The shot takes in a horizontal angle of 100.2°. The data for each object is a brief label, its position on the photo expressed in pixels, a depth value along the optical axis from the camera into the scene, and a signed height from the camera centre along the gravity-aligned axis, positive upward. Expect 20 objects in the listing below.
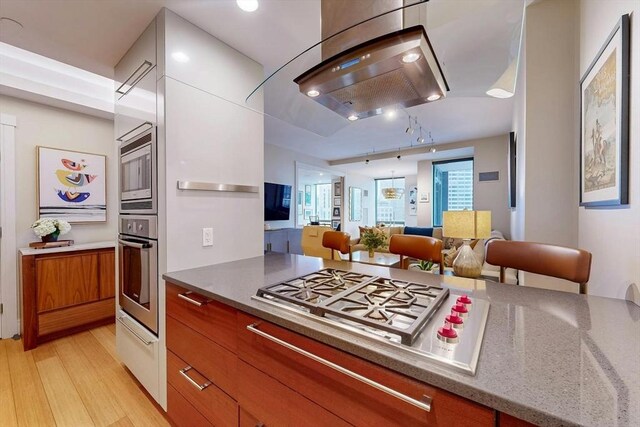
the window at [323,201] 11.06 +0.46
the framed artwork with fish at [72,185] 2.87 +0.30
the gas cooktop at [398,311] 0.69 -0.34
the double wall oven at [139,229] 1.63 -0.12
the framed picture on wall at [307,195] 10.88 +0.70
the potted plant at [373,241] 3.84 -0.42
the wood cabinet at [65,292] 2.46 -0.81
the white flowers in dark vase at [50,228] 2.66 -0.17
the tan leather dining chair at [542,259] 1.10 -0.22
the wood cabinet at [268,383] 0.64 -0.55
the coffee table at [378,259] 3.60 -0.70
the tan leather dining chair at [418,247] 1.58 -0.22
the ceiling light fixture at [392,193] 8.21 +0.58
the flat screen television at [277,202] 5.26 +0.21
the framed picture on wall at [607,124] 1.00 +0.39
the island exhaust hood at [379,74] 0.90 +0.54
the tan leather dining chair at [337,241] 2.13 -0.24
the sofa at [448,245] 2.89 -0.60
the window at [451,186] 6.77 +0.67
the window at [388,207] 10.22 +0.19
